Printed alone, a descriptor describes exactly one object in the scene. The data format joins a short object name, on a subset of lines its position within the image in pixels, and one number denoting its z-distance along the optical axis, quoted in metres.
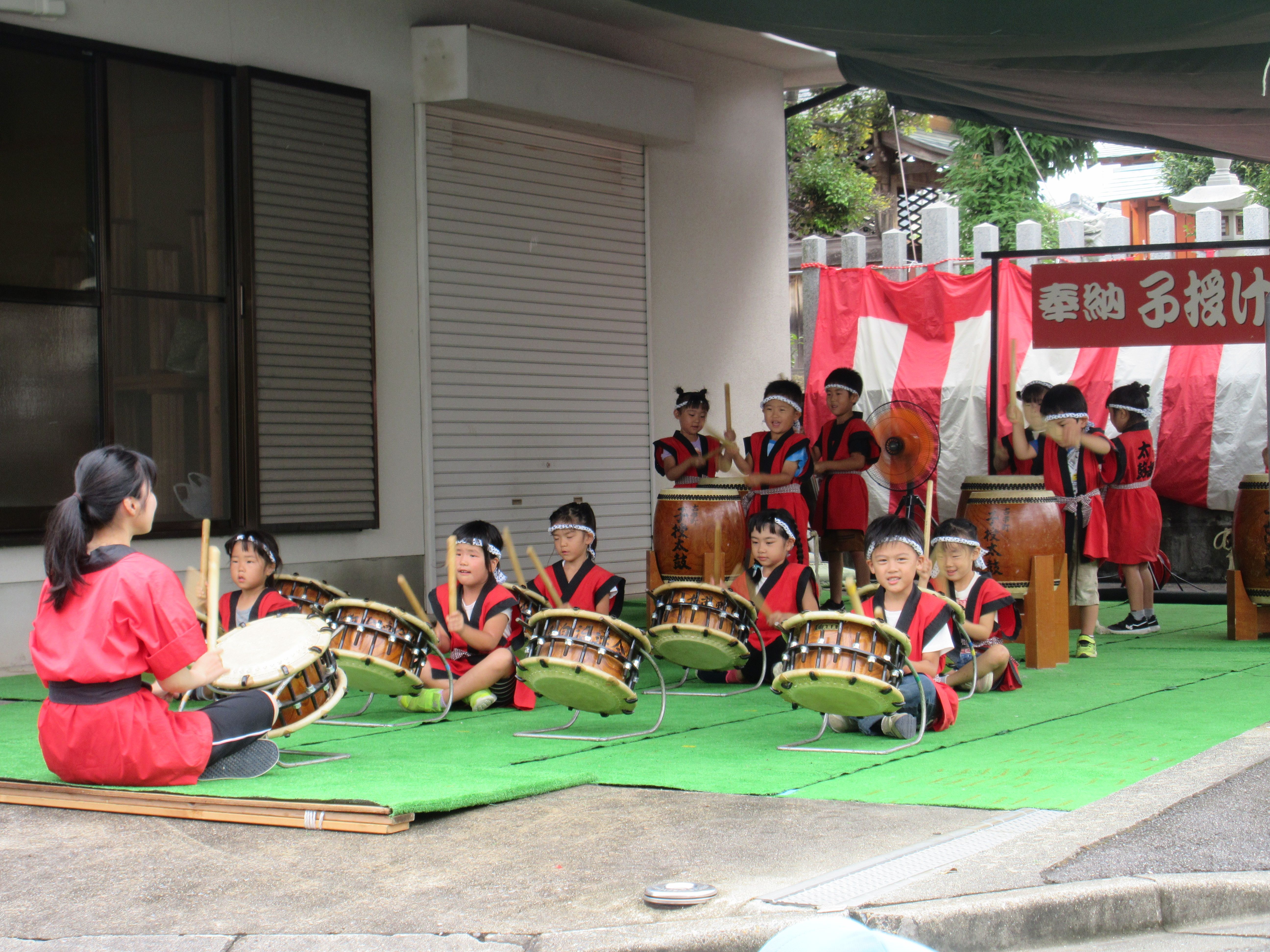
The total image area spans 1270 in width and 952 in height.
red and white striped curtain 10.34
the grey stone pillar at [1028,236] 11.58
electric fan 8.88
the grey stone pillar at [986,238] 11.94
